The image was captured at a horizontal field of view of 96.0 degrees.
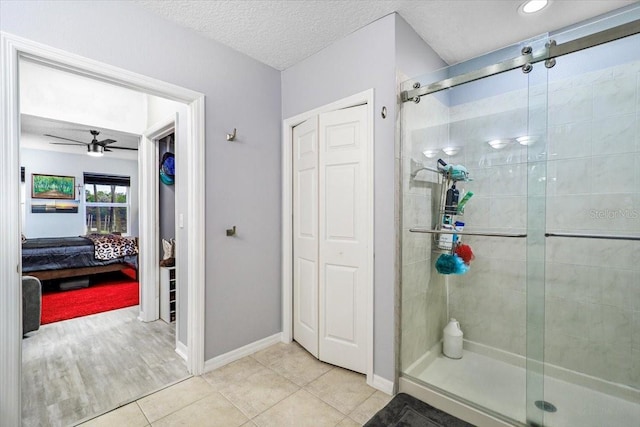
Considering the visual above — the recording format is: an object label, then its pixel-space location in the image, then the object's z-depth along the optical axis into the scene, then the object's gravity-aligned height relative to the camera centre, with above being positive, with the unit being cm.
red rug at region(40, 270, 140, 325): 353 -127
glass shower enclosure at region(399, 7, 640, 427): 167 -13
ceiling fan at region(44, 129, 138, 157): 481 +109
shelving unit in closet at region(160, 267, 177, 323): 319 -95
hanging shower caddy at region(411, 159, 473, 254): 222 +4
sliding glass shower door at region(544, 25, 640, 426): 168 -18
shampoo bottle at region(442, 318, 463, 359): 233 -109
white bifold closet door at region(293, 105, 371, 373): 220 -22
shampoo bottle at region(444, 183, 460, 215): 224 +6
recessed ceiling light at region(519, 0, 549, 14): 187 +135
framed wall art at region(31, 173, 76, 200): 593 +47
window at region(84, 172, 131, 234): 665 +15
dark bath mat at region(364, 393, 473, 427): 168 -125
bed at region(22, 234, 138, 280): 431 -76
